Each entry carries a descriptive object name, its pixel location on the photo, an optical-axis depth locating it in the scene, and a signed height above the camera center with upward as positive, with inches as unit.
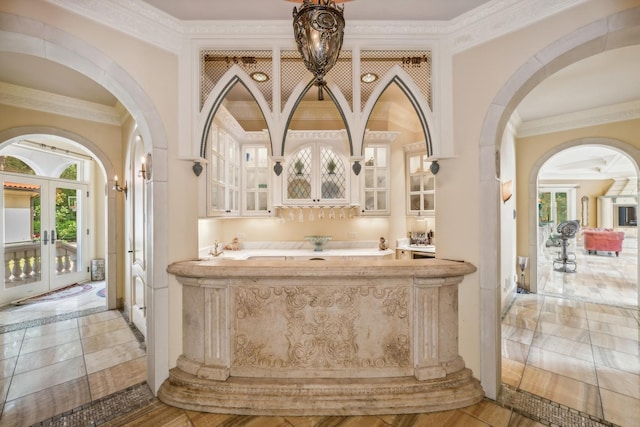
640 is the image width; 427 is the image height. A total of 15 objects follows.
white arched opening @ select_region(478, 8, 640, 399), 68.2 +2.7
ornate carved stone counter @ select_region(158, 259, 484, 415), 70.2 -32.9
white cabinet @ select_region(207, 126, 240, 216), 118.3 +19.8
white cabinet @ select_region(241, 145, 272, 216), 156.0 +19.5
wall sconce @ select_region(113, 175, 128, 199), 132.2 +12.7
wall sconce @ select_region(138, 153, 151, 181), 75.1 +13.6
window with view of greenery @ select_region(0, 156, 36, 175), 160.4 +31.1
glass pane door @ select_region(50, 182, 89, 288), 185.3 -15.9
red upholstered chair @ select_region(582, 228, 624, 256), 299.6 -36.4
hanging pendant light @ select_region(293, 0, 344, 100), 46.1 +33.1
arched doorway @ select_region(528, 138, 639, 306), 238.3 +17.8
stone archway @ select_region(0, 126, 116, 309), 123.1 +34.0
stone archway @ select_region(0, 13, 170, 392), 68.6 +8.3
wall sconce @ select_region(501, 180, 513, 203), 143.3 +11.1
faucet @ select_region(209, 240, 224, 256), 146.0 -22.6
